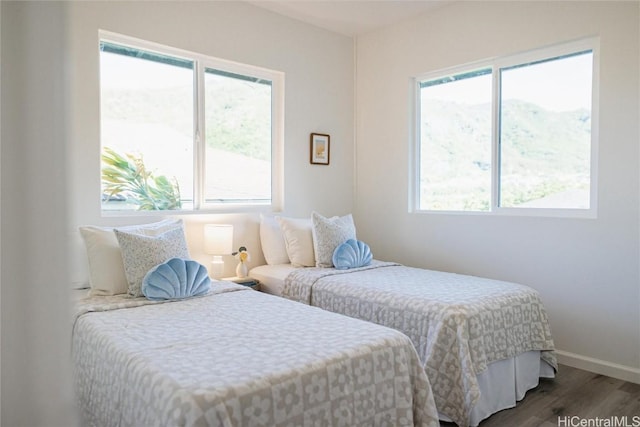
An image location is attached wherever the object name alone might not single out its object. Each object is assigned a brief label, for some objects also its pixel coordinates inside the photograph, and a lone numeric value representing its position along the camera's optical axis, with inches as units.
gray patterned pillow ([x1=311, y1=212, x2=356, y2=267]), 137.6
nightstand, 135.2
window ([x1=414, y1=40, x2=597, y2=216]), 123.7
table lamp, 131.7
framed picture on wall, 166.4
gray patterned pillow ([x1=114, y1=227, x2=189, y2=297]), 98.3
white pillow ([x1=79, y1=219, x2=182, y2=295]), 99.9
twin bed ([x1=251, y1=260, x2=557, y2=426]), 89.9
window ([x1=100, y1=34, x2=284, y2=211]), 124.2
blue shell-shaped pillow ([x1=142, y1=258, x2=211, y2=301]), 96.6
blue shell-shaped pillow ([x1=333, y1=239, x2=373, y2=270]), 134.7
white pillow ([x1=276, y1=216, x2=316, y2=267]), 141.0
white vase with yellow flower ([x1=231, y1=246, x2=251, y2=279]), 138.6
